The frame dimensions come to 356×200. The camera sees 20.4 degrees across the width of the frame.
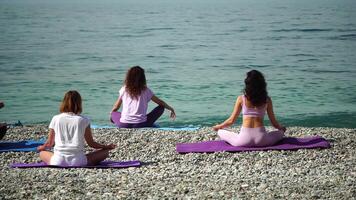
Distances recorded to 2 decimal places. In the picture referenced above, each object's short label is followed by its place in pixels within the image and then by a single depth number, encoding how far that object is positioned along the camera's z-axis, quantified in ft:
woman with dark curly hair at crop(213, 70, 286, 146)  46.55
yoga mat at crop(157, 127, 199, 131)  56.83
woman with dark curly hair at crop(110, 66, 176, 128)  56.17
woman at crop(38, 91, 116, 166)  41.72
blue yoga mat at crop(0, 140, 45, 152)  49.15
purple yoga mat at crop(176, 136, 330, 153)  46.70
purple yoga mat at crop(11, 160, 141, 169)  42.91
